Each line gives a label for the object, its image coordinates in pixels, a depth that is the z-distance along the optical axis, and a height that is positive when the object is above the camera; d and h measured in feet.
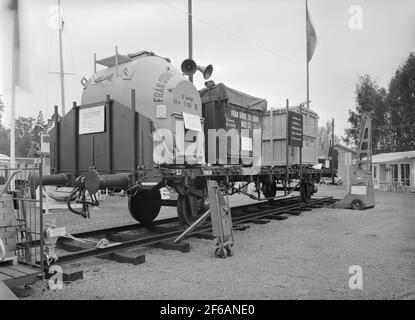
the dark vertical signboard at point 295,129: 37.70 +3.06
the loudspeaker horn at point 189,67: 26.21 +6.19
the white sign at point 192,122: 24.11 +2.43
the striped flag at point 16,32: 25.48 +8.32
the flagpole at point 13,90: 25.55 +5.32
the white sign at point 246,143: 31.19 +1.38
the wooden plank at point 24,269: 14.80 -4.17
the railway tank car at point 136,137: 21.22 +1.40
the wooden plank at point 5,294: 12.10 -4.16
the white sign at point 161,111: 23.38 +2.93
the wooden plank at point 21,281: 13.97 -4.34
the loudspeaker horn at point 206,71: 28.30 +6.43
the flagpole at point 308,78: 48.91 +12.14
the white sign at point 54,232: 16.69 -3.04
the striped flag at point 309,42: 32.44 +12.77
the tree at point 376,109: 75.60 +11.32
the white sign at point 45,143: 28.39 +1.28
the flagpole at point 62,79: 61.34 +13.42
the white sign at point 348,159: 55.25 +0.17
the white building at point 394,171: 78.23 -2.40
